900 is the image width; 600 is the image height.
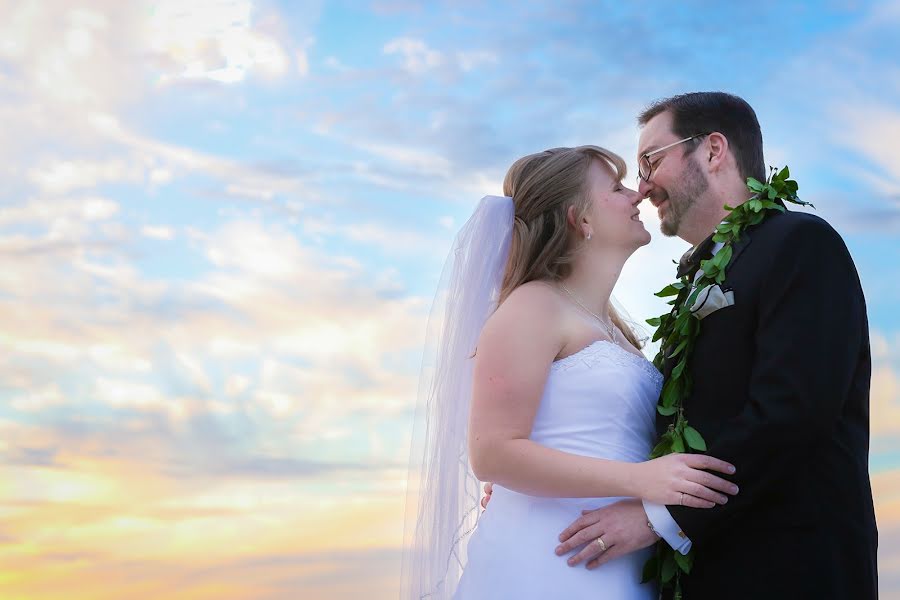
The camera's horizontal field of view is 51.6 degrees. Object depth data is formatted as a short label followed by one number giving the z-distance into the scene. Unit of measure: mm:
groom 3822
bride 4141
